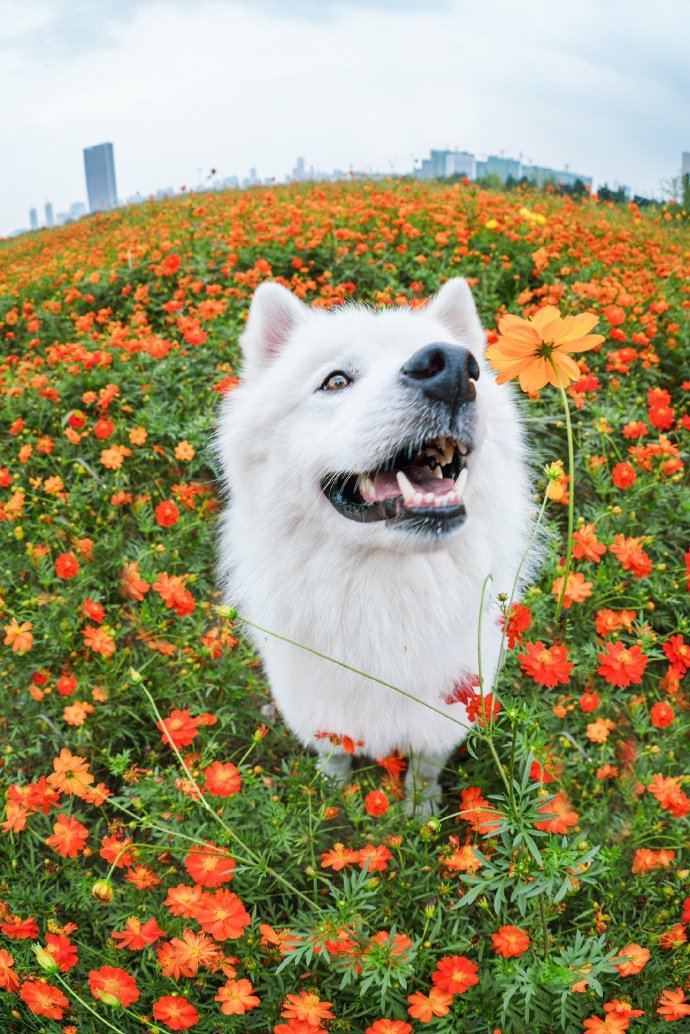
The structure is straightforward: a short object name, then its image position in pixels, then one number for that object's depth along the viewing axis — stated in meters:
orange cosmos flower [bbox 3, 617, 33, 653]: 0.93
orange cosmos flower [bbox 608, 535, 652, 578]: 0.90
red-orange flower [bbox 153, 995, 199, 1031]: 0.71
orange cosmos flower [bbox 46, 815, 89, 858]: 0.79
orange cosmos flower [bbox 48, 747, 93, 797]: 0.77
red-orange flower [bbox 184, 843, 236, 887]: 0.74
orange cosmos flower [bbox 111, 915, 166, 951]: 0.74
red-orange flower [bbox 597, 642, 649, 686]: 0.77
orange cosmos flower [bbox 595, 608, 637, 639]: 0.87
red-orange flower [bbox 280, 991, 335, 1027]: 0.69
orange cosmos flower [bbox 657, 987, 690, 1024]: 0.70
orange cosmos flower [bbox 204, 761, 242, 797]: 0.78
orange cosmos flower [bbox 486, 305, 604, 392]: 0.62
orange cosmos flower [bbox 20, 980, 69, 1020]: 0.72
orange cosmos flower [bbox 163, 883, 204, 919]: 0.74
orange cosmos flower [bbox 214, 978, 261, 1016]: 0.72
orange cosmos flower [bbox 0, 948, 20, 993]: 0.72
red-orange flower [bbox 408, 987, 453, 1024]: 0.70
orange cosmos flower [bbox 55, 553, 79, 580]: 0.99
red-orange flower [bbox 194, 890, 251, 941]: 0.72
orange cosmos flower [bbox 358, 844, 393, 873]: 0.75
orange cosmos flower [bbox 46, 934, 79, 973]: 0.75
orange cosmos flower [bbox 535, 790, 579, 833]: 0.73
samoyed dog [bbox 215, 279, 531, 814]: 0.75
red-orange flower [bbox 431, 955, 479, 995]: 0.71
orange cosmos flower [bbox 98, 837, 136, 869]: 0.76
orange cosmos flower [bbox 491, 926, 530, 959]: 0.72
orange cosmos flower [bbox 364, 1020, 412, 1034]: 0.69
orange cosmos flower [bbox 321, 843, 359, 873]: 0.77
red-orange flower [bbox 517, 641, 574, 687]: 0.71
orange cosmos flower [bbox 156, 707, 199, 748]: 0.80
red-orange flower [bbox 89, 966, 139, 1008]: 0.70
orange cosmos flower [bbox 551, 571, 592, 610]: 0.90
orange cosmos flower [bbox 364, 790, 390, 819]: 0.81
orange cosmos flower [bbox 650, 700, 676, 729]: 0.84
